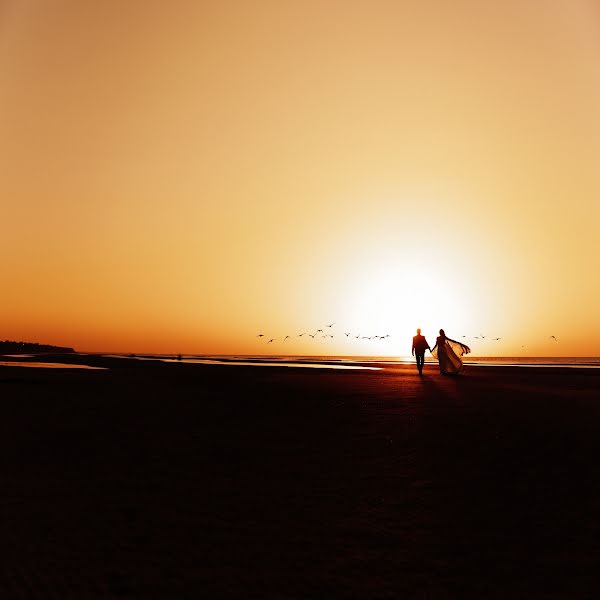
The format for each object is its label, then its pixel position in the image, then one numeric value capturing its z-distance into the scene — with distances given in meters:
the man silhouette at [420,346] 32.81
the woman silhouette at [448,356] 34.94
